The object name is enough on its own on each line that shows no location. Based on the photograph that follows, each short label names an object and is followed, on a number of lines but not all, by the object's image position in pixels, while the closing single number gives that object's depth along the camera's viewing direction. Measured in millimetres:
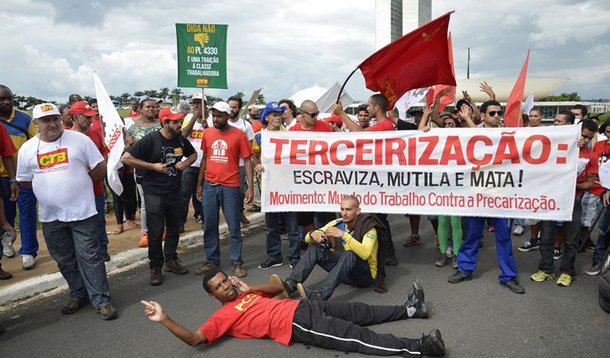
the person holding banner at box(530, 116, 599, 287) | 4820
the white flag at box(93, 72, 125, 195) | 5137
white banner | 4711
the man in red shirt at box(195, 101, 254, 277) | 5148
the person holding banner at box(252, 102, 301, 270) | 5441
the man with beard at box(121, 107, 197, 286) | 5000
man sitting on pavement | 4289
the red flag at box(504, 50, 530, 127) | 5367
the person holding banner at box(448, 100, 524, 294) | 4637
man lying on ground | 3268
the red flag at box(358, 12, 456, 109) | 5109
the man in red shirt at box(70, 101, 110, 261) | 5449
